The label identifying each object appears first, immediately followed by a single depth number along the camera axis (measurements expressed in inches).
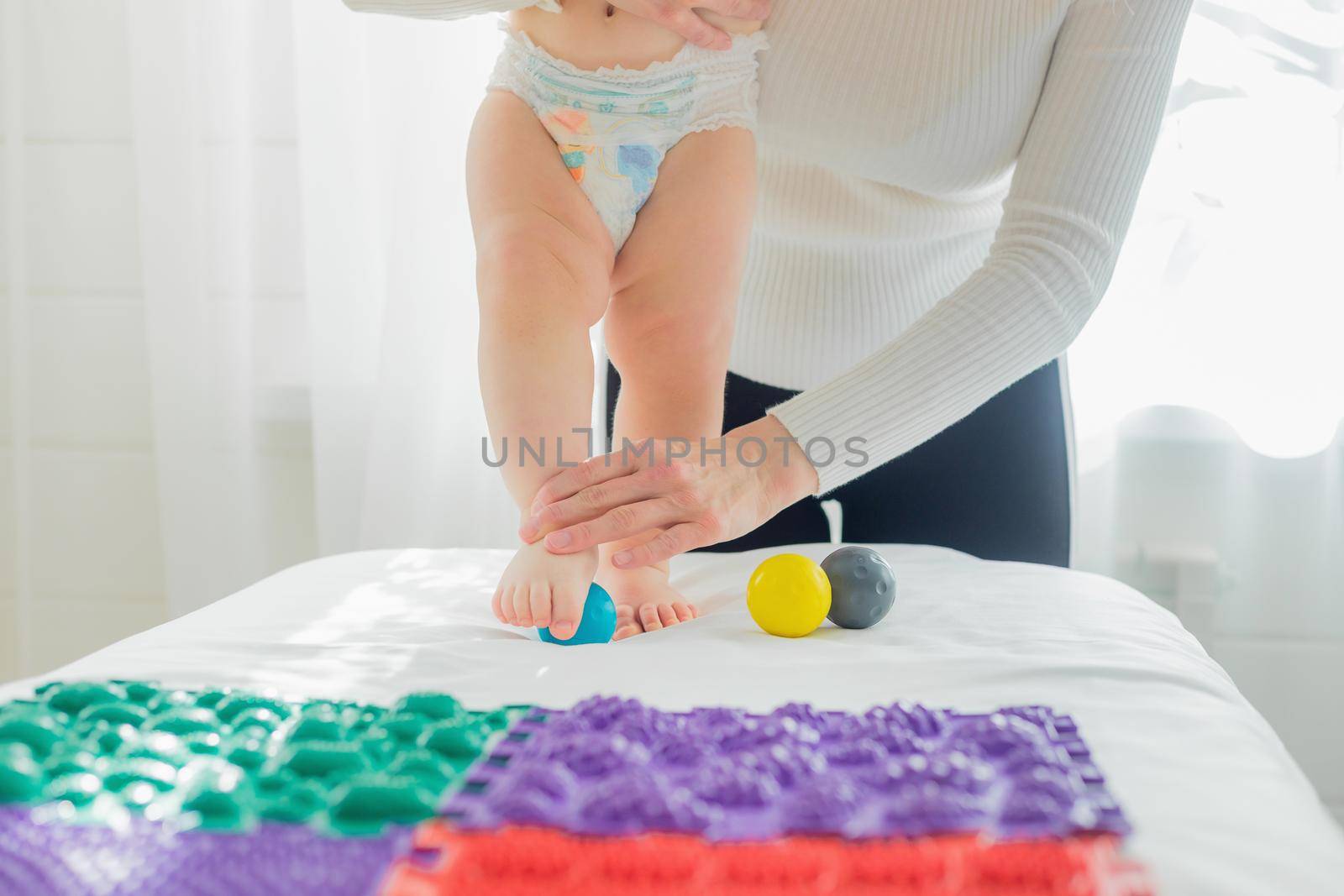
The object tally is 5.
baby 42.2
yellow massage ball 37.1
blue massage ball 38.1
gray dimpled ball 38.2
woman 38.4
